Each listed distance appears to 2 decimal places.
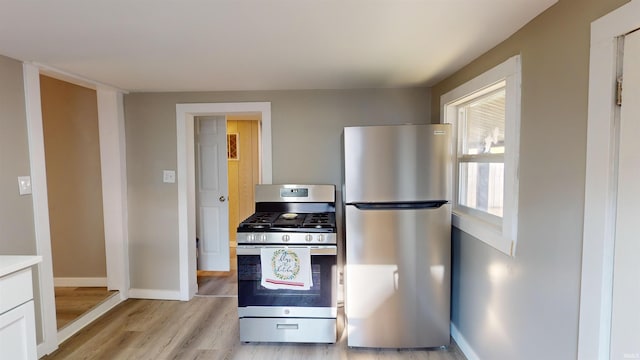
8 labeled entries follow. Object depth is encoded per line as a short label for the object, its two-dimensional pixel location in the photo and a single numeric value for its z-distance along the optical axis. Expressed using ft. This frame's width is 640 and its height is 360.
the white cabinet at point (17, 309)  4.35
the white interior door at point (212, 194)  12.34
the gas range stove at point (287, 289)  7.51
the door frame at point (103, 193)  7.30
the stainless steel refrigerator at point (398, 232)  7.19
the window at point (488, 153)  5.50
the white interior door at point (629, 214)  3.35
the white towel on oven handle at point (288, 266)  7.48
